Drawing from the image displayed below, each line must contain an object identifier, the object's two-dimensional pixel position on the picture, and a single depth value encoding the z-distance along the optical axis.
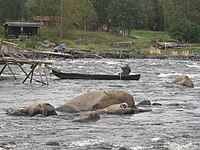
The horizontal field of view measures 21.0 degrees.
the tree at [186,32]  123.88
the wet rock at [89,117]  24.98
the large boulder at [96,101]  27.72
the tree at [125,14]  131.38
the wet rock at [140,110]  28.27
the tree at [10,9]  128.38
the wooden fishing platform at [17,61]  45.22
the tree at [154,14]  154.75
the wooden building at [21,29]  118.31
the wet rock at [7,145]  19.22
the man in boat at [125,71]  50.39
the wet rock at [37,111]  26.64
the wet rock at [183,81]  44.03
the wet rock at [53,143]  19.98
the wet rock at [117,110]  27.14
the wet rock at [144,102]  31.78
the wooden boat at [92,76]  50.03
